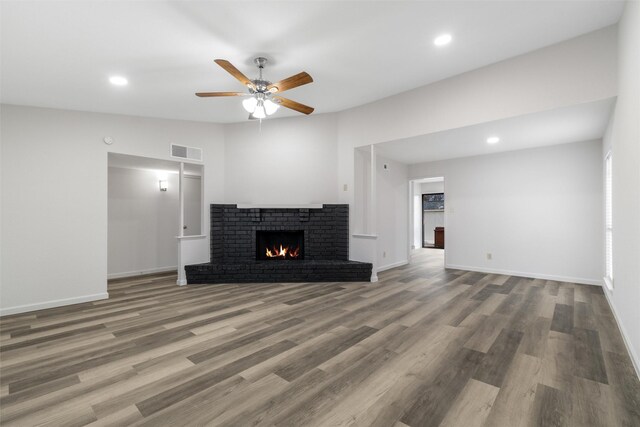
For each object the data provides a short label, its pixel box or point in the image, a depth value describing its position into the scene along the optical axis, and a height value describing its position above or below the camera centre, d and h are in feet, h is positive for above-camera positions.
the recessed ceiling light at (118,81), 10.87 +5.30
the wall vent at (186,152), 15.71 +3.53
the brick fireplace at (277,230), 16.75 -1.08
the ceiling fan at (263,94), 9.50 +4.39
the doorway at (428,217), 32.04 -0.61
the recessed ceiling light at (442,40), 9.26 +5.87
